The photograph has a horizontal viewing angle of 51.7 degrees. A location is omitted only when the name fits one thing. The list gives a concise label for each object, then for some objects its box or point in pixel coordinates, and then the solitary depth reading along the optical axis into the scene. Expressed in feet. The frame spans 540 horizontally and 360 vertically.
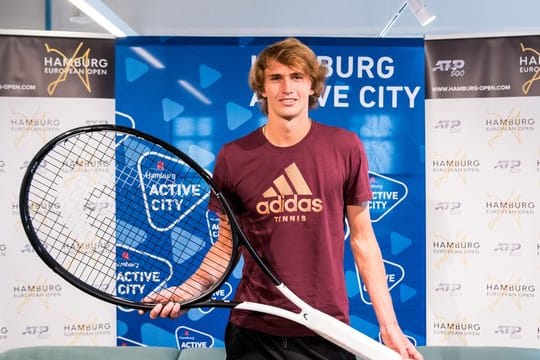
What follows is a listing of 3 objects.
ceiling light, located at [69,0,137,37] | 8.65
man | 4.69
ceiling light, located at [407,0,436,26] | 9.11
